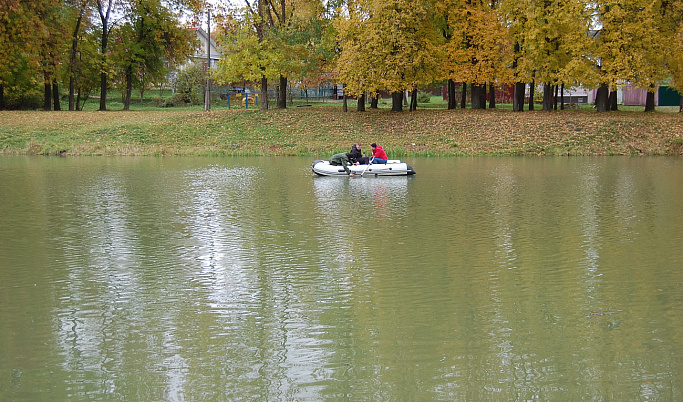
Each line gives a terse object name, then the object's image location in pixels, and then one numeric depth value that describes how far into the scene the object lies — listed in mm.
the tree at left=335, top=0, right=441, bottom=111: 40094
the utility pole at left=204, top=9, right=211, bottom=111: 48281
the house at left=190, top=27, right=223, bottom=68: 79312
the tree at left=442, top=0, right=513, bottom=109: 41500
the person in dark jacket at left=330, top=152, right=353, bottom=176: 25250
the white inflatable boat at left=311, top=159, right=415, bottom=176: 25031
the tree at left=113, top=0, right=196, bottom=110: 49812
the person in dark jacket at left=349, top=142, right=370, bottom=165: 26172
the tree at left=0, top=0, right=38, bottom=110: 45156
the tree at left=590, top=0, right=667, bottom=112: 38344
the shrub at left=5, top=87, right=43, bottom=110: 53438
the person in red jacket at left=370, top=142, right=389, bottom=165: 26469
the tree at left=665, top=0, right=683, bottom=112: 38594
